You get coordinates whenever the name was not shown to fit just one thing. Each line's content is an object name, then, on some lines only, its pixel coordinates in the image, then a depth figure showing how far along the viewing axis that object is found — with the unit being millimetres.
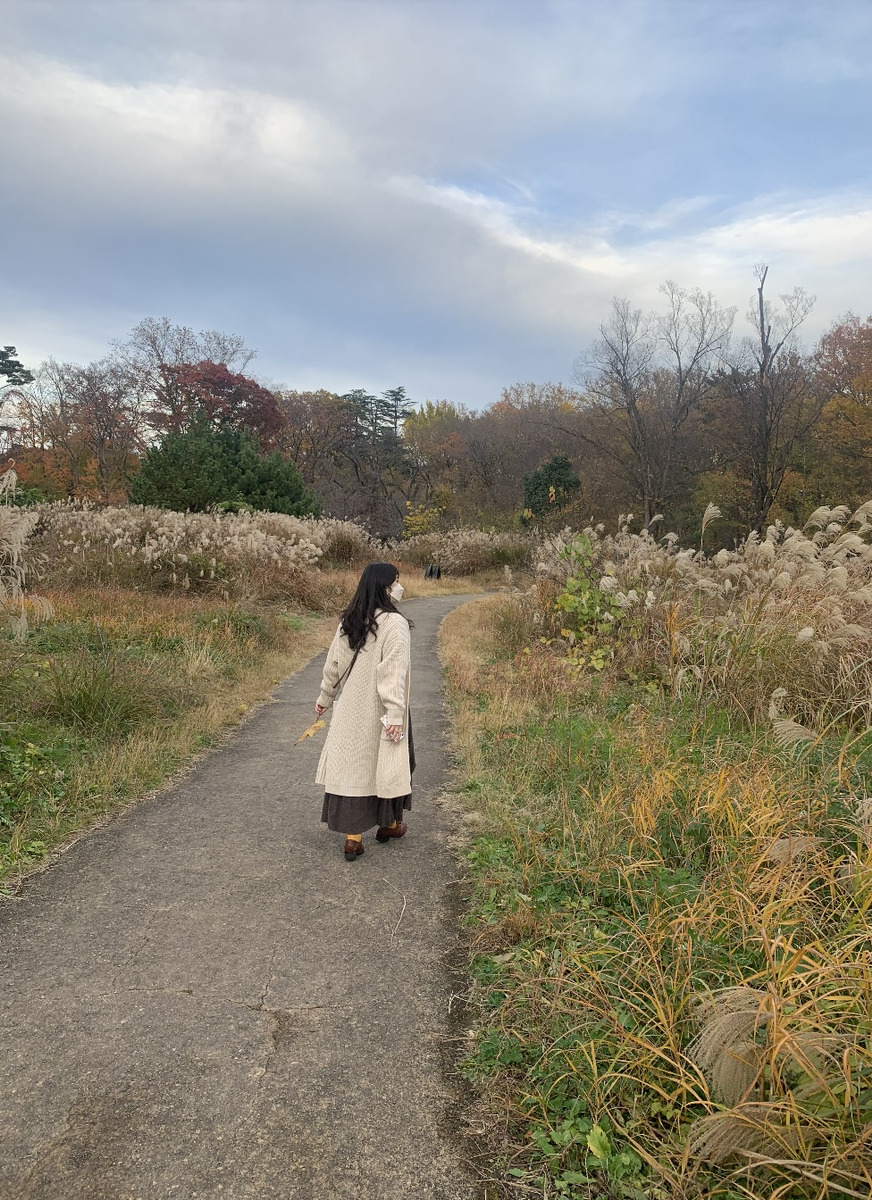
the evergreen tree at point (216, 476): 18094
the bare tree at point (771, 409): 25531
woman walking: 4148
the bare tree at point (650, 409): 31391
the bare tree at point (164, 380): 37125
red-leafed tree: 36938
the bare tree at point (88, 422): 37969
